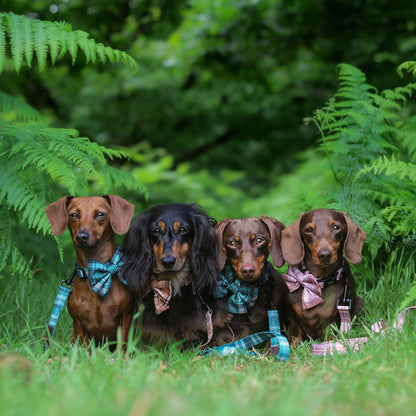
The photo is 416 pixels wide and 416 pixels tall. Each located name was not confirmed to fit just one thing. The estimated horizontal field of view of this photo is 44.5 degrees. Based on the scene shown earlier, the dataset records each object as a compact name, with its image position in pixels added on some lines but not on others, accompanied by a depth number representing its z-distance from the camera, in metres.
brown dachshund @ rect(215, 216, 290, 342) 3.28
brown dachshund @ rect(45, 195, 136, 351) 3.10
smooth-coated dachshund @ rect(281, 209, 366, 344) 3.29
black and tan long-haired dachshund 3.16
